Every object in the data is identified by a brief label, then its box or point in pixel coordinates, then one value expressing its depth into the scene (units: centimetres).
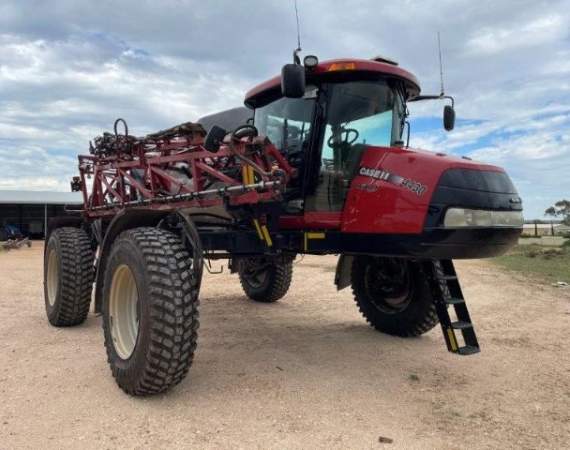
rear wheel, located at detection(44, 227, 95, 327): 619
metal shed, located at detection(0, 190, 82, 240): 3259
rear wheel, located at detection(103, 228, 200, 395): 378
